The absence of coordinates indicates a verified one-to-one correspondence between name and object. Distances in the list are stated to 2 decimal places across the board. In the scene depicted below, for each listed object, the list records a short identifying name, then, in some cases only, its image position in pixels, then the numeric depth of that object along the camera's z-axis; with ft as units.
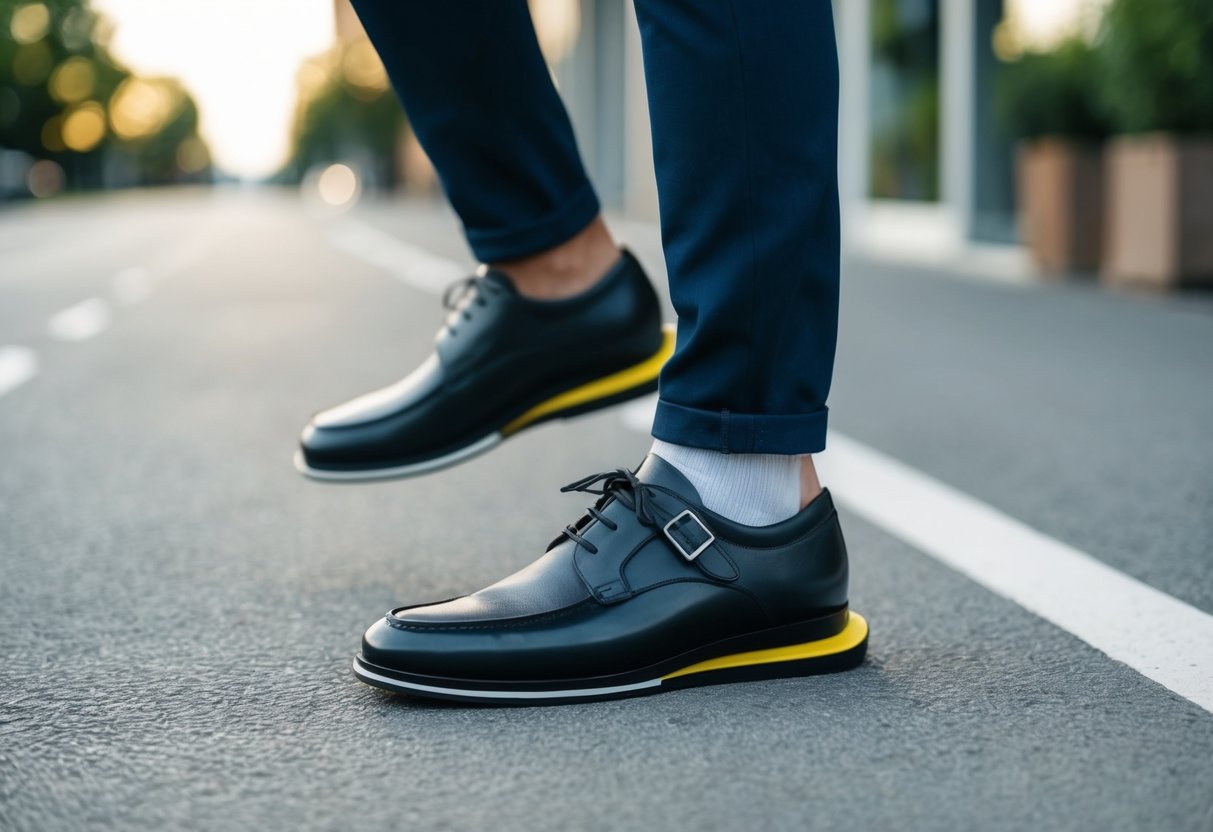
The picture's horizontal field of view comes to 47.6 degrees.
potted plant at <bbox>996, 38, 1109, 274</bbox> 21.25
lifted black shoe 5.02
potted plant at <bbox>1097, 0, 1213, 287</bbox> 17.19
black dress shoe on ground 3.69
